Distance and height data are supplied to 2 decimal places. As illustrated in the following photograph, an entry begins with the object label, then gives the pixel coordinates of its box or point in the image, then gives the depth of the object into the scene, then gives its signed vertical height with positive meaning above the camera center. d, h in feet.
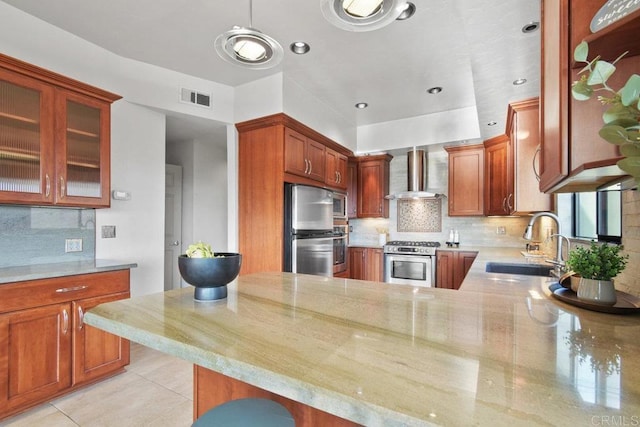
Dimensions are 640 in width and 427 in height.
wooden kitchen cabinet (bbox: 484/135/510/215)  11.95 +1.60
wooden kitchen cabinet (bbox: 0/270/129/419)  5.93 -2.76
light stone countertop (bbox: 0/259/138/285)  6.09 -1.29
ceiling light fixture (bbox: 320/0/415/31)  3.67 +2.58
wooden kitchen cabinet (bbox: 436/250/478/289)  13.08 -2.34
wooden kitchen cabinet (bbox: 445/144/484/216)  13.99 +1.66
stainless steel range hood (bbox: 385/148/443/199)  15.24 +2.04
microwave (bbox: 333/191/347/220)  13.58 +0.43
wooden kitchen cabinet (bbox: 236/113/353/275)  10.24 +1.19
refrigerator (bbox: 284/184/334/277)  10.35 -0.58
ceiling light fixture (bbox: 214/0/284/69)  4.28 +2.56
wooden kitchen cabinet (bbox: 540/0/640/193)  2.49 +1.27
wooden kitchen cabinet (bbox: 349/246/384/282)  15.35 -2.57
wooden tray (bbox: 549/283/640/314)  3.27 -1.06
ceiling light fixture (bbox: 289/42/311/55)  8.66 +4.97
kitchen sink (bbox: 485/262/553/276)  7.90 -1.51
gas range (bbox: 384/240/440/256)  14.03 -1.61
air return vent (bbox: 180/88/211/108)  10.36 +4.18
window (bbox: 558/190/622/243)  5.57 -0.01
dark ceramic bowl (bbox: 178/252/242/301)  3.52 -0.71
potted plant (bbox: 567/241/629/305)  3.43 -0.67
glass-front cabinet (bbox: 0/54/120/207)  6.50 +1.84
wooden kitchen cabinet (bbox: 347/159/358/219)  16.17 +1.41
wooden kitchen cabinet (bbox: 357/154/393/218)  16.34 +1.64
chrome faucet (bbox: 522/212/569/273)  5.91 -0.66
